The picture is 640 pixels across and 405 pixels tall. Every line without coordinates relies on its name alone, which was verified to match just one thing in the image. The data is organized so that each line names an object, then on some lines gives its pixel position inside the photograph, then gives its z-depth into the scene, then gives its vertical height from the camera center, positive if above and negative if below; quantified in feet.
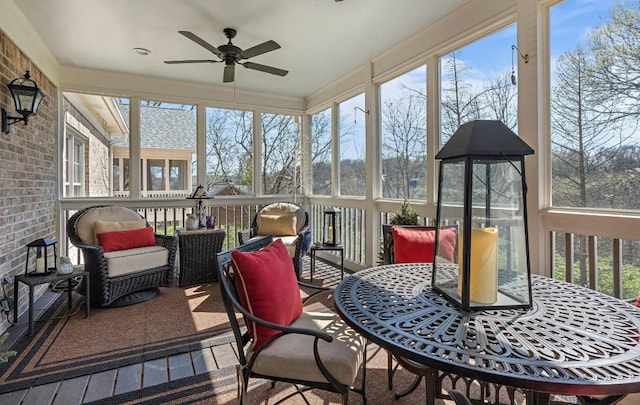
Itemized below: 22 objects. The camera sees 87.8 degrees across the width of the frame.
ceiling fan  10.42 +4.94
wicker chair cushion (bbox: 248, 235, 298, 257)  13.58 -1.65
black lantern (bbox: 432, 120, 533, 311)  4.00 -0.19
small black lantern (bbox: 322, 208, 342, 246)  13.95 -1.14
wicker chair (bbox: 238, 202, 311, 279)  13.82 -1.12
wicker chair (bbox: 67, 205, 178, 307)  10.96 -2.03
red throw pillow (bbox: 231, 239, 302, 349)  5.15 -1.35
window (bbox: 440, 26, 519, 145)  9.21 +3.67
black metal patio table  2.86 -1.42
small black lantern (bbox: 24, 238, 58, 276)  9.75 -1.61
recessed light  12.96 +6.05
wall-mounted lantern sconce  9.47 +3.17
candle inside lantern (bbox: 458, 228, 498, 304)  4.04 -0.77
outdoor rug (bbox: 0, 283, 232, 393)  7.45 -3.59
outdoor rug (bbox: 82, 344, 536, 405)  6.30 -3.72
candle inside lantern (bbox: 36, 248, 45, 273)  9.91 -1.75
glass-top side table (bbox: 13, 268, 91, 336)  9.09 -2.18
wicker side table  13.66 -2.09
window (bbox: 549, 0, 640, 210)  6.94 +2.19
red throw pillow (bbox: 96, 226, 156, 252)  12.01 -1.30
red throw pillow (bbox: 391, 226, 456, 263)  8.61 -1.10
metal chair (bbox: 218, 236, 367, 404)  4.74 -2.25
